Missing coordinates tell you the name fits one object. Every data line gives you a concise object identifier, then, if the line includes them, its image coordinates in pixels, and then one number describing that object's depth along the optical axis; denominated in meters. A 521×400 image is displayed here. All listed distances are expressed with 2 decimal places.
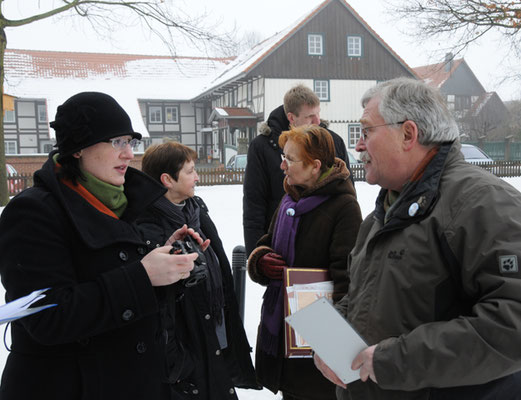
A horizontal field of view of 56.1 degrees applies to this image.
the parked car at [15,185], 17.72
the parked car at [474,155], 19.58
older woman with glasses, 2.71
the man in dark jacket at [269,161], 3.75
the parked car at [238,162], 20.66
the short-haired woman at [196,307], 2.62
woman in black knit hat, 1.74
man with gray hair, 1.42
